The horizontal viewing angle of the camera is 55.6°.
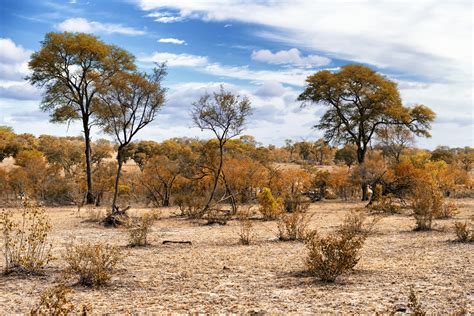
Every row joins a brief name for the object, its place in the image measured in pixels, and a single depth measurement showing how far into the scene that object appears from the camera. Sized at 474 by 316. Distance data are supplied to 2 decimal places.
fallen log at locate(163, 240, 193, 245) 12.93
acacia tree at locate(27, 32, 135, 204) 26.16
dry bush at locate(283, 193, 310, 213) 22.17
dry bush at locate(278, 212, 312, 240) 13.41
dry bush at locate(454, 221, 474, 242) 12.30
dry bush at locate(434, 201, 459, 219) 18.96
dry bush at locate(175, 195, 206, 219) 20.38
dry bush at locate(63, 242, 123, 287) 7.91
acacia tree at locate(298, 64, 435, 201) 30.92
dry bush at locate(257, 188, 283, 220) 19.51
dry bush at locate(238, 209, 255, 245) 12.74
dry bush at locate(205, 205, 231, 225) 18.48
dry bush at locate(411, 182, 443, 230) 15.39
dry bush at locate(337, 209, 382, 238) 13.99
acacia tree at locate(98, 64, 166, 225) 20.73
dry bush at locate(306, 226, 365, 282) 8.11
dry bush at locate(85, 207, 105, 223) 18.80
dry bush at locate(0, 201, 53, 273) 8.46
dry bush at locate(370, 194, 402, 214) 21.92
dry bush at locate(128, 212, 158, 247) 12.48
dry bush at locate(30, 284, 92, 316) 4.57
